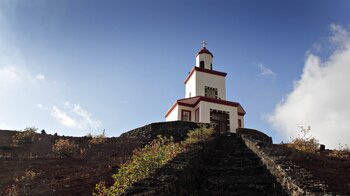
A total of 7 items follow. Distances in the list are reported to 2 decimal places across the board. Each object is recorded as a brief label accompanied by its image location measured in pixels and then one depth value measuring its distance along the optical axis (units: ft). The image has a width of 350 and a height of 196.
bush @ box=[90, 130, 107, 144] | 63.95
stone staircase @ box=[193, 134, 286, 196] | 26.81
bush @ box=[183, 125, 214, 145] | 45.22
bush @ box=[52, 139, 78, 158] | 53.60
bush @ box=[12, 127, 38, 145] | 62.10
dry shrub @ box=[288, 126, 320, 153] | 47.03
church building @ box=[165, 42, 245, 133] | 85.87
